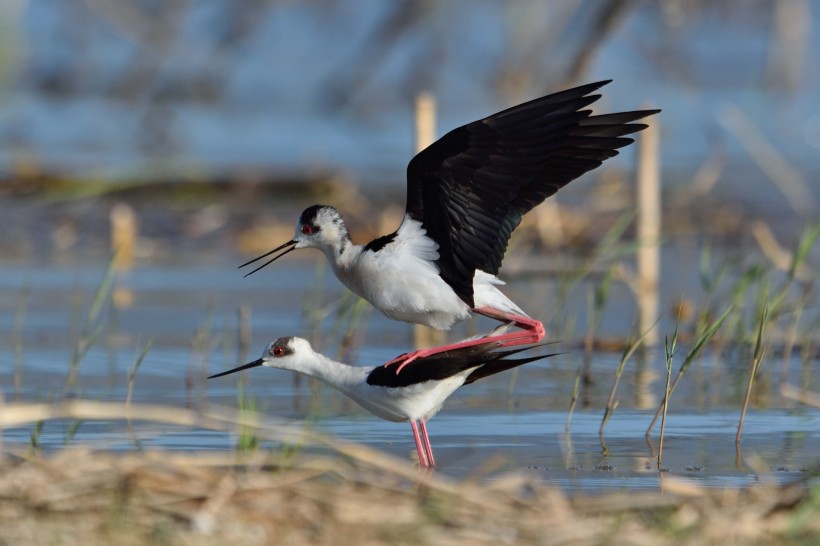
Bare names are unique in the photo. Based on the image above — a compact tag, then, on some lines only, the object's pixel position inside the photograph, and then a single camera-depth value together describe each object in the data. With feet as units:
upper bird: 33.58
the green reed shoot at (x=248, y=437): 28.66
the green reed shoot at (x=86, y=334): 38.81
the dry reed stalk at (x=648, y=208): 60.29
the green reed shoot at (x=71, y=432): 30.31
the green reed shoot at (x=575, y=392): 37.09
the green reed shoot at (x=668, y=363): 34.19
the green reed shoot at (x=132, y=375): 36.52
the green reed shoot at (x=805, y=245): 41.48
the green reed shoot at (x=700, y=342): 35.12
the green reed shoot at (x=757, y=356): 35.07
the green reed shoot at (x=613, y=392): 36.38
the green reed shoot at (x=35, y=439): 30.09
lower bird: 33.24
